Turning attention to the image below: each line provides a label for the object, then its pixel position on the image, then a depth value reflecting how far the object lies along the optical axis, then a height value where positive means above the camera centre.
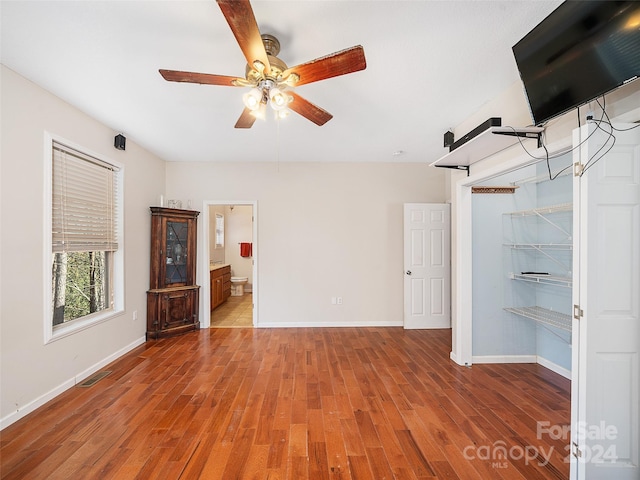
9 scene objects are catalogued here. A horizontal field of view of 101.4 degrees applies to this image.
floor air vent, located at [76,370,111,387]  2.57 -1.43
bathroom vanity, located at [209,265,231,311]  5.06 -0.96
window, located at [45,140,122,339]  2.47 +0.00
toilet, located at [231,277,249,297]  6.79 -1.24
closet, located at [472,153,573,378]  3.04 -0.32
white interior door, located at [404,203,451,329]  4.23 -0.36
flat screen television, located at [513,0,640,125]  1.17 +0.95
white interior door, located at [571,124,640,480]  1.36 -0.37
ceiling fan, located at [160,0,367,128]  1.34 +0.99
